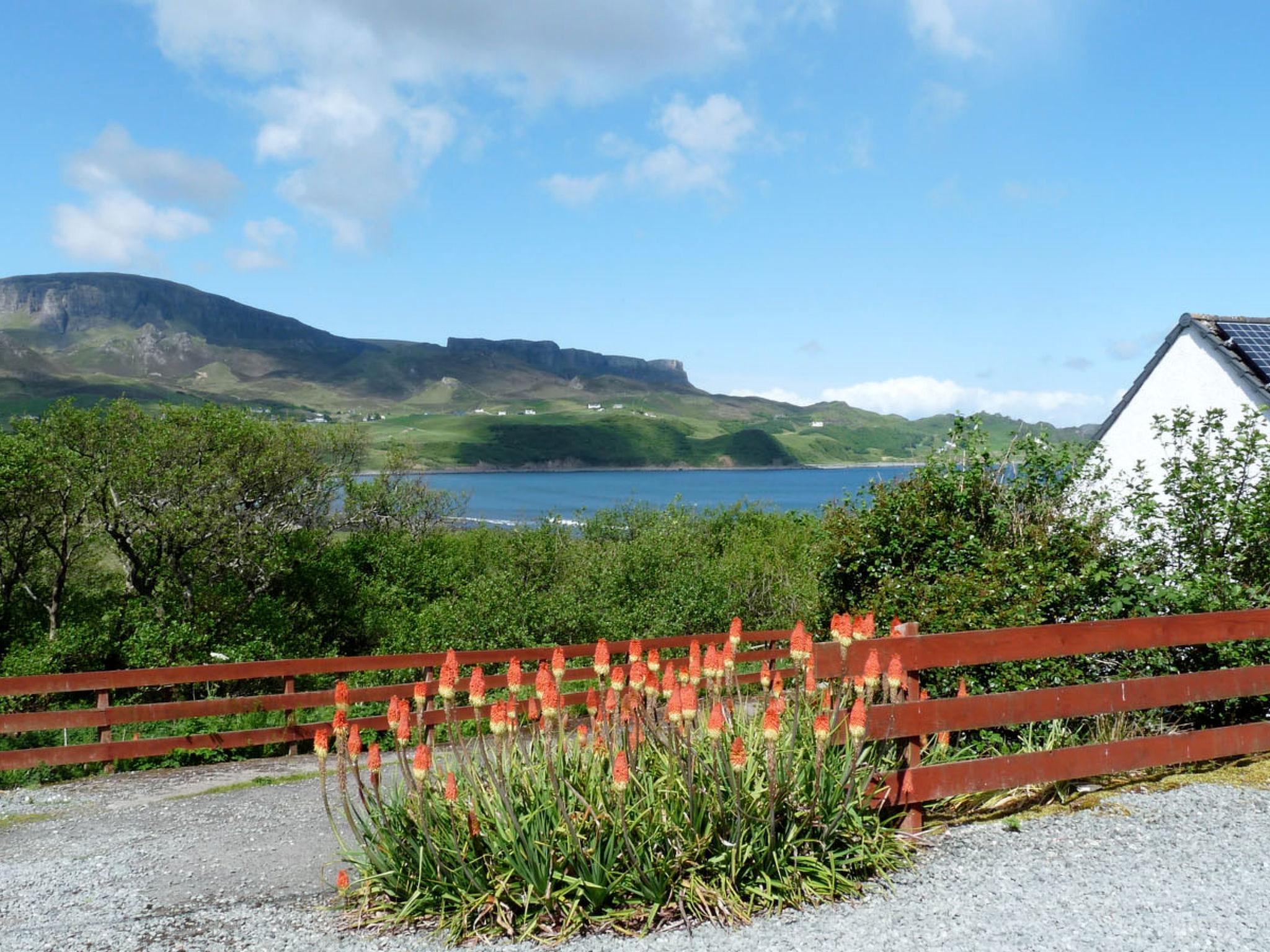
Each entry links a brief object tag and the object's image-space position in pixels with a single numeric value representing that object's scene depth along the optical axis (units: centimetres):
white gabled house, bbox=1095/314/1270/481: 1409
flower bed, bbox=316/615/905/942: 479
